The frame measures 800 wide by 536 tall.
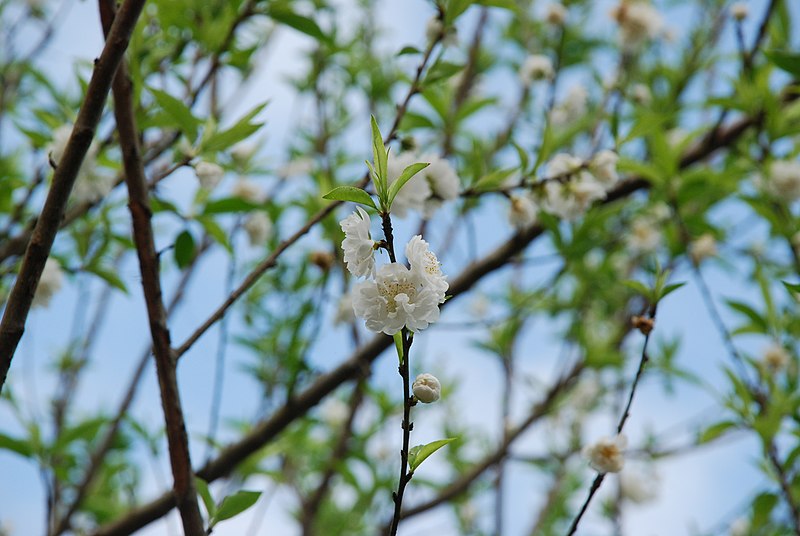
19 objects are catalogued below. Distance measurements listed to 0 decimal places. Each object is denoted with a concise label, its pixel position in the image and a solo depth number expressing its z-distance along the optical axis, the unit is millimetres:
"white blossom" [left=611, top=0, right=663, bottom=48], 3135
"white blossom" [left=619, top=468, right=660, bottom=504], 4266
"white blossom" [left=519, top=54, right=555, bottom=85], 2972
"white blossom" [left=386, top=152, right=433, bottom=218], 1774
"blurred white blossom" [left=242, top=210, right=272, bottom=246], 2674
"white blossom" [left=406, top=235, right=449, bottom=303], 1606
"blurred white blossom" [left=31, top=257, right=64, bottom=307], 1905
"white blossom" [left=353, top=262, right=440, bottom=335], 1598
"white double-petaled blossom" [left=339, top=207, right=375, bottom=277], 1607
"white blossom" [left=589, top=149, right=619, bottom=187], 1899
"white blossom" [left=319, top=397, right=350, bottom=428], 4203
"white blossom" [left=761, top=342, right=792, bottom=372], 2605
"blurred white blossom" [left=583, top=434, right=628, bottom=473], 1742
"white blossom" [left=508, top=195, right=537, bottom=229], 1896
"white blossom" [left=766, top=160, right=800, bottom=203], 2385
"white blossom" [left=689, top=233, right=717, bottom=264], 3129
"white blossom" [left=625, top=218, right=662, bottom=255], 3403
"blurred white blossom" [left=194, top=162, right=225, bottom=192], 1812
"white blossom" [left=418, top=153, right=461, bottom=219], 1822
